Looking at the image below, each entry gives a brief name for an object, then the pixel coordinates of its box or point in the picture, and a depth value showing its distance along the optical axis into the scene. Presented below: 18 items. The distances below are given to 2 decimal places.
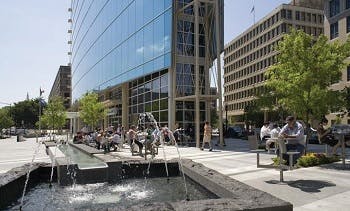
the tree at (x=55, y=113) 60.22
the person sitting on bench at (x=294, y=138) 10.03
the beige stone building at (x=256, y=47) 92.31
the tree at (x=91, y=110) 49.06
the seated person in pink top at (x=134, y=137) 21.70
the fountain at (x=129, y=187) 5.88
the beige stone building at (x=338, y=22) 59.44
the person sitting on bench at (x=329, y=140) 15.62
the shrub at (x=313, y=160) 13.63
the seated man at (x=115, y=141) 26.02
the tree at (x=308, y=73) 16.38
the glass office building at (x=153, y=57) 34.31
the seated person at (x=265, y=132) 22.85
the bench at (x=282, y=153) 9.60
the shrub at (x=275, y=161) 13.09
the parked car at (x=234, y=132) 51.36
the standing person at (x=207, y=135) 25.59
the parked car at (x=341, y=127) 31.94
